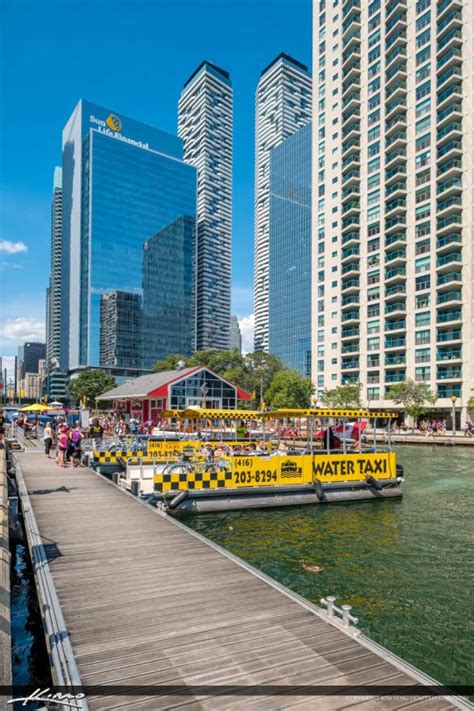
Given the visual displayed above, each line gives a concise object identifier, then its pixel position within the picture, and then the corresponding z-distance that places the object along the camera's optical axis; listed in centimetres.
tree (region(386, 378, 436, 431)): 6347
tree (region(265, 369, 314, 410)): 7450
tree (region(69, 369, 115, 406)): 10794
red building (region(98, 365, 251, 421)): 5222
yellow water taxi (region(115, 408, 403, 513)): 1695
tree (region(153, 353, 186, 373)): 10630
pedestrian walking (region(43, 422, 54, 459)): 2716
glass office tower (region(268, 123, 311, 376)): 19862
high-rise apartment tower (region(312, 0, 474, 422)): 6719
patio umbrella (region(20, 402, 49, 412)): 3903
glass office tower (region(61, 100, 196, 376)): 15462
